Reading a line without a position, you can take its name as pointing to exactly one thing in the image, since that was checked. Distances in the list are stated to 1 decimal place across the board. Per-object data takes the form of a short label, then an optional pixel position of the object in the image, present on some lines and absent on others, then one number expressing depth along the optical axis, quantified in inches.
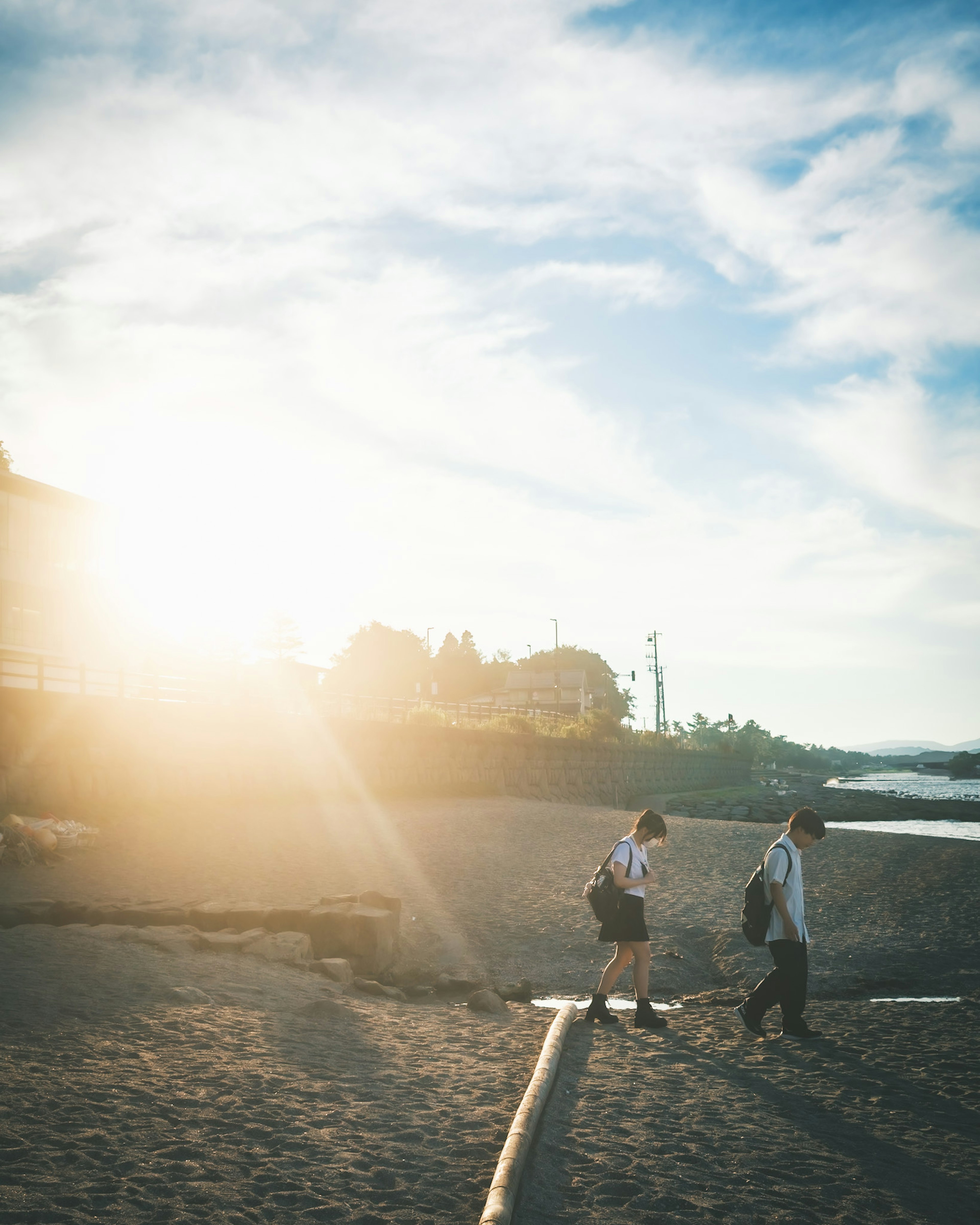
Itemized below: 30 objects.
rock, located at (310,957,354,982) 328.8
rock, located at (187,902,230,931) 368.2
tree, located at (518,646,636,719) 4163.4
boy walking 258.7
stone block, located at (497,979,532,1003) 345.1
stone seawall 663.8
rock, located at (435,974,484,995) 352.2
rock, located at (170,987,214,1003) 261.4
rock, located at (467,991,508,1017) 315.9
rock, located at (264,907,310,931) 366.9
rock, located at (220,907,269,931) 366.6
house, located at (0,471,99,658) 1018.7
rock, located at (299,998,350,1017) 274.5
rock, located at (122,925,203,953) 320.2
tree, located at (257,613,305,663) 3122.5
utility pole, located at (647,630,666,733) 3038.9
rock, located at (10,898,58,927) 357.7
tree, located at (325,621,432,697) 3567.9
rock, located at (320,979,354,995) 311.4
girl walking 277.4
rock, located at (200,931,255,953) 331.0
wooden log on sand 142.6
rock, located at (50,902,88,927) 364.5
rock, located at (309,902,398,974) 361.7
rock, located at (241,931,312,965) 331.6
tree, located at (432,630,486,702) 3934.5
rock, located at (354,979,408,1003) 329.7
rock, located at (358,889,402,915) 391.2
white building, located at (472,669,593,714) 3437.5
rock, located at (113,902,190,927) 366.9
